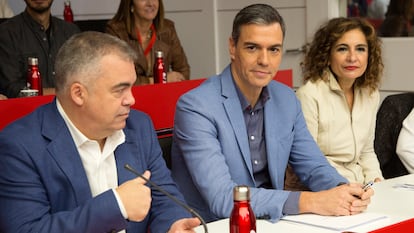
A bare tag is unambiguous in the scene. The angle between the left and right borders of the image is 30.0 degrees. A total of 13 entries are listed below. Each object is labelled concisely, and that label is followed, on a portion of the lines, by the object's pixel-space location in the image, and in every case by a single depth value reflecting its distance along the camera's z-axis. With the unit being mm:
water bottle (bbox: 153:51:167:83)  4008
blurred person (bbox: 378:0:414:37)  5219
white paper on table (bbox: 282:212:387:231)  2232
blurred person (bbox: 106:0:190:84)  4836
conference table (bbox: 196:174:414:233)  2184
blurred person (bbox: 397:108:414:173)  3531
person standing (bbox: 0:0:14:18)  5648
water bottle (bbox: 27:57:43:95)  3594
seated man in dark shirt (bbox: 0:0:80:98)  4332
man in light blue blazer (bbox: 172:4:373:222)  2611
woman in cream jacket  3443
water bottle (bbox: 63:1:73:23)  5465
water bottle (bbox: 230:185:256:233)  1804
